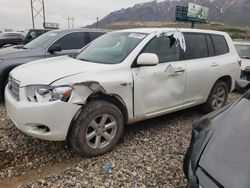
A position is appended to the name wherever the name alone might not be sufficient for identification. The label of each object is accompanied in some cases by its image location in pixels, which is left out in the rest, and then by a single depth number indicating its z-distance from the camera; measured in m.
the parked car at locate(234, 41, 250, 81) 5.85
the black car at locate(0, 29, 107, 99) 4.10
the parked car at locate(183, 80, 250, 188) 1.29
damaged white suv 2.37
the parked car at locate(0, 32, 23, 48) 14.49
